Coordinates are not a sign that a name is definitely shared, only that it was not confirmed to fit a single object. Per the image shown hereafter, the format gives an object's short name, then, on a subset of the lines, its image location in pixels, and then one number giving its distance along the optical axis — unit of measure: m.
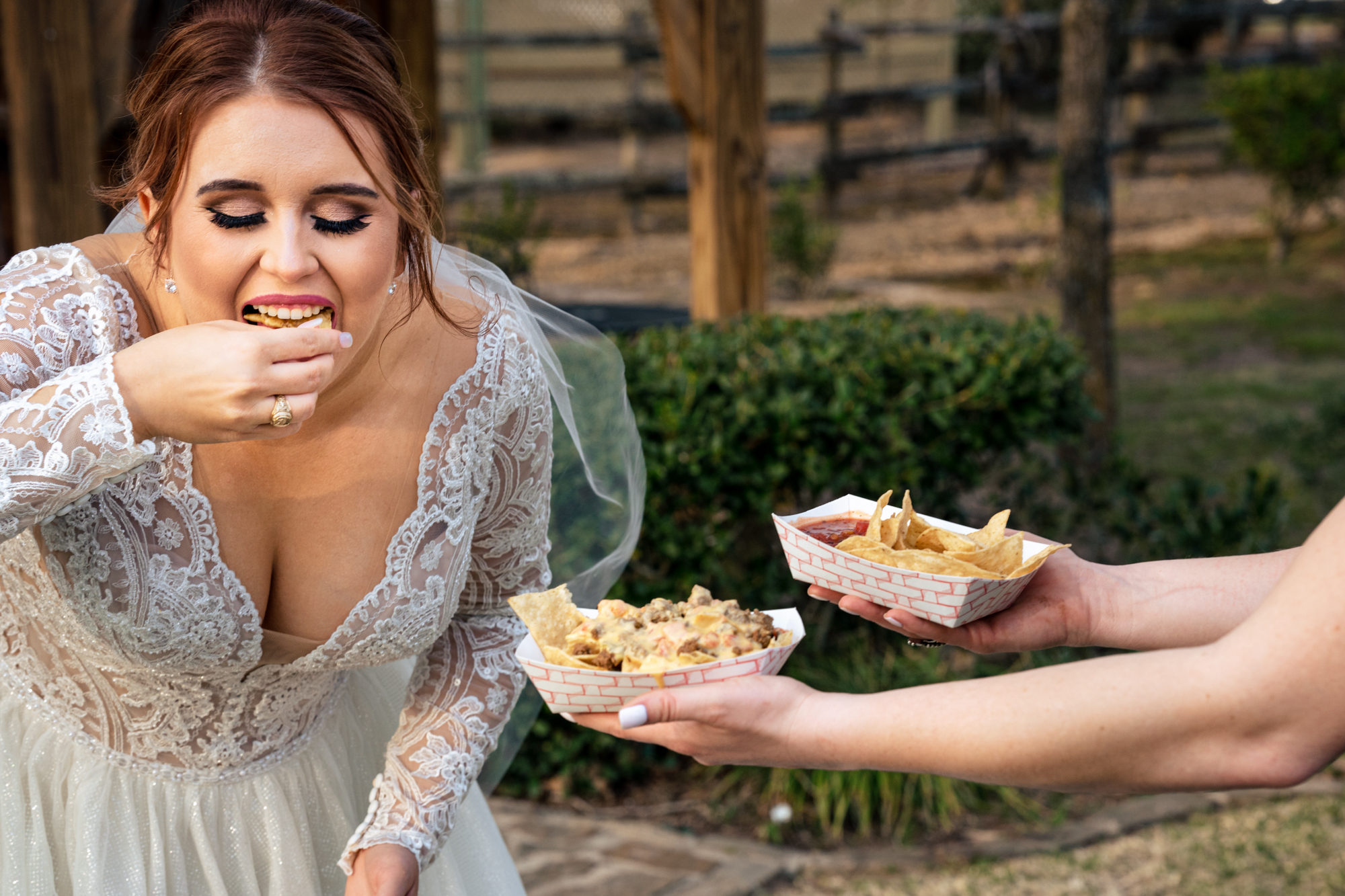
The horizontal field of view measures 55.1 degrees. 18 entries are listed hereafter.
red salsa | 2.07
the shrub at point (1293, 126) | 11.52
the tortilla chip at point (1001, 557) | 1.89
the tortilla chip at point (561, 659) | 1.72
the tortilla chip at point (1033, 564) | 1.88
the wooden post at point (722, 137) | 5.26
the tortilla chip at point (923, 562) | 1.84
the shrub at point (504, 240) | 5.49
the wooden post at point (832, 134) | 14.92
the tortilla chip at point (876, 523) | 1.96
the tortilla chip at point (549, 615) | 1.83
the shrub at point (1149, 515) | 5.05
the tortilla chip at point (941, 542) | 1.96
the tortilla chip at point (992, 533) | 1.99
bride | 1.72
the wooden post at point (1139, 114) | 16.72
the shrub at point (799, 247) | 11.14
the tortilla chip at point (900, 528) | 1.97
